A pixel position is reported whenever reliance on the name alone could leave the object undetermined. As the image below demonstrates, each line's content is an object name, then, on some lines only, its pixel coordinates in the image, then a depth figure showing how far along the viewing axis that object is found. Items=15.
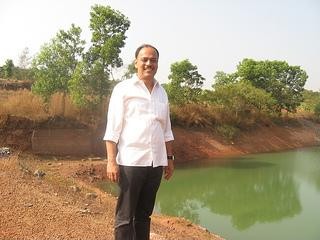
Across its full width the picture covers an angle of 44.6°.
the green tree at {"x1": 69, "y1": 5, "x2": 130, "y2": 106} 11.97
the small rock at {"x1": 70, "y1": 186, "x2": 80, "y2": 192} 7.03
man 2.38
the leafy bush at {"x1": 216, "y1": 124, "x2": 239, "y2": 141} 17.34
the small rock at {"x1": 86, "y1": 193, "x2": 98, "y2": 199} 6.80
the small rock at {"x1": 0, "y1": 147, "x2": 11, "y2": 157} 8.19
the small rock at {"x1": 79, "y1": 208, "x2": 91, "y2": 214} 5.14
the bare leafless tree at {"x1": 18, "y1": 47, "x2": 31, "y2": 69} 20.50
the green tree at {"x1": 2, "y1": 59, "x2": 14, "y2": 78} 19.93
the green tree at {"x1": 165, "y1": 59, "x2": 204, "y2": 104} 16.27
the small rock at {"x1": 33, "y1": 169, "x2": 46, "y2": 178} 7.24
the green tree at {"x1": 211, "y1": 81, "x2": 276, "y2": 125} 18.25
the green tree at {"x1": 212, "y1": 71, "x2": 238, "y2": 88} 22.80
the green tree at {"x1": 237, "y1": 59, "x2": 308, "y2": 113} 22.14
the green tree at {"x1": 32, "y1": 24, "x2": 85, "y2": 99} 11.80
